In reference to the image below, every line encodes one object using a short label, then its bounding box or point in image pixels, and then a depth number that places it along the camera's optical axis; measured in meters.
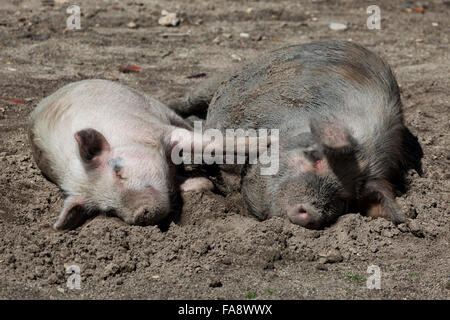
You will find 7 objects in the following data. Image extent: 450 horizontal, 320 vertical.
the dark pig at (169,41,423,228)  7.29
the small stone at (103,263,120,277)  6.79
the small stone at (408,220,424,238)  7.54
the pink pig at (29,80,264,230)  7.98
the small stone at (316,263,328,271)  6.89
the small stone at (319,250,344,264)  7.04
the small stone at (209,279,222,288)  6.45
